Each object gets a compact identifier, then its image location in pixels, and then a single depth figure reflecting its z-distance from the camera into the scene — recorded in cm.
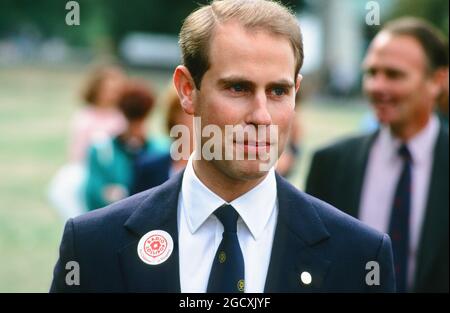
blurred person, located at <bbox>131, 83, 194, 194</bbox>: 913
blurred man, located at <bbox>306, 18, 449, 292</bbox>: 746
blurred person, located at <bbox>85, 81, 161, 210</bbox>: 1142
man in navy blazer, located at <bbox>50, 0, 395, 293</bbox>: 438
